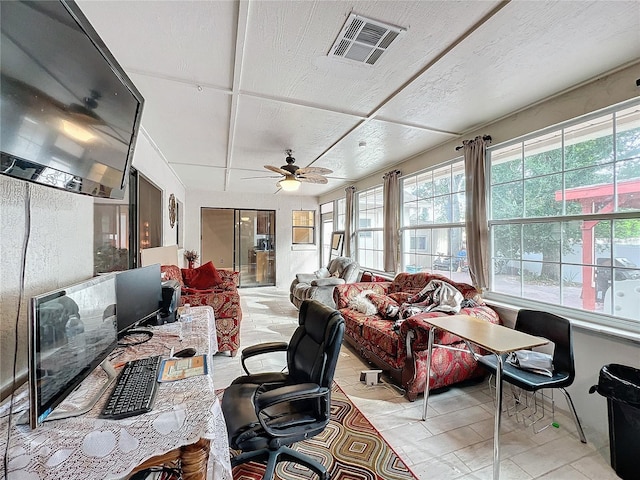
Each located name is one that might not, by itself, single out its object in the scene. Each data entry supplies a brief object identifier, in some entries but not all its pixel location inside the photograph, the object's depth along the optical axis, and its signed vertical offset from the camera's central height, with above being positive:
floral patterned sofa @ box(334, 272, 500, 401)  2.36 -1.00
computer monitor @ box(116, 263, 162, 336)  1.58 -0.37
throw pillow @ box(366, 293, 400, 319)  3.22 -0.80
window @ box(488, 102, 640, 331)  2.05 +0.22
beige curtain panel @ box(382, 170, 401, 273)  4.50 +0.33
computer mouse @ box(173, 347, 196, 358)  1.43 -0.60
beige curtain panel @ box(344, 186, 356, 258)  5.97 +0.39
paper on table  1.19 -0.59
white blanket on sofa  2.88 -0.67
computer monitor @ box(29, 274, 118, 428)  0.81 -0.38
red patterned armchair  3.22 -0.85
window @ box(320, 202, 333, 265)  7.55 +0.30
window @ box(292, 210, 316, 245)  7.95 +0.34
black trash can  1.56 -1.05
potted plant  6.01 -0.42
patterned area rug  1.64 -1.40
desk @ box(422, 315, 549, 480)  1.60 -0.65
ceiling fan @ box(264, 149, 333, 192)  3.58 +0.88
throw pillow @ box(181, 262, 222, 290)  3.83 -0.57
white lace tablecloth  0.78 -0.62
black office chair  1.33 -0.91
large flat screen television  0.80 +0.50
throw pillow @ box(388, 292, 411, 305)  3.52 -0.75
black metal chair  1.89 -0.92
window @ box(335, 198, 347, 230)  6.70 +0.65
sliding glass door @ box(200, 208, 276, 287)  7.48 -0.10
